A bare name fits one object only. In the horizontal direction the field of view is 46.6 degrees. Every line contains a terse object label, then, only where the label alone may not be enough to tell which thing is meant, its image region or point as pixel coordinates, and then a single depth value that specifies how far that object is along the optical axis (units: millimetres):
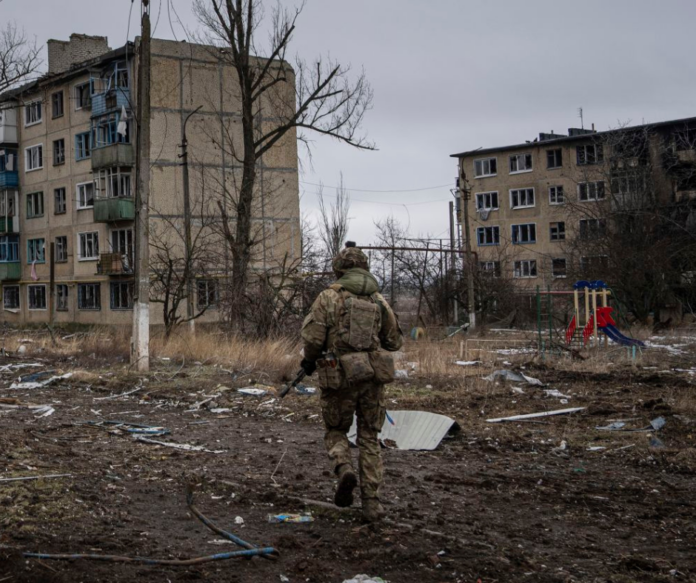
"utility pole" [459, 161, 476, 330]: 29219
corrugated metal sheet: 8477
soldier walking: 5723
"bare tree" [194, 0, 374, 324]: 22234
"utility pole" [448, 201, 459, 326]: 31578
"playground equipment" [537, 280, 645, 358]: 18672
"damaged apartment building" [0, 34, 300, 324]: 38281
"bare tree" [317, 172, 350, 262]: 37469
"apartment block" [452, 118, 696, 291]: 44250
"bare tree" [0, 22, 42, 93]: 28422
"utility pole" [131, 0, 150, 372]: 14961
